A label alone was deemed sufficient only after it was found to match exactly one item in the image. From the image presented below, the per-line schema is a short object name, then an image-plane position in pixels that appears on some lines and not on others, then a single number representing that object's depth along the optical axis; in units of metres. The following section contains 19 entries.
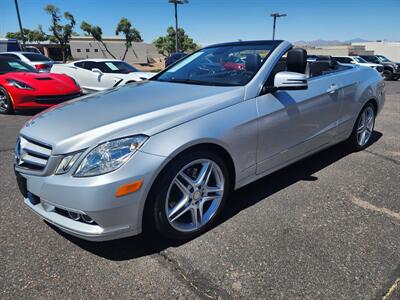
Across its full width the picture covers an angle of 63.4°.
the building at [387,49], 49.12
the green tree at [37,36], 67.94
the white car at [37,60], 11.62
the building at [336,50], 48.86
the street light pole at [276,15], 38.74
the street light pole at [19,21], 25.40
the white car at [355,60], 19.00
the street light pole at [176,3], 27.57
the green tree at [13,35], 81.61
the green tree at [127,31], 55.00
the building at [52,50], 61.88
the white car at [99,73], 9.21
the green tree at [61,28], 51.06
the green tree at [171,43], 63.94
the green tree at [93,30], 54.84
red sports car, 6.91
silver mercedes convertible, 2.11
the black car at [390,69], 20.64
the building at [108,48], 60.56
